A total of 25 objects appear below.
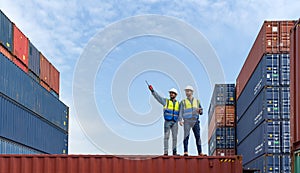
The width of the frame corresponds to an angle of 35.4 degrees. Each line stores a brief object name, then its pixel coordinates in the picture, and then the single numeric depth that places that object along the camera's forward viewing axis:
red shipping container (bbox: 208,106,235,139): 51.44
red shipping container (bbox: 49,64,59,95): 46.25
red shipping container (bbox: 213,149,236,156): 49.75
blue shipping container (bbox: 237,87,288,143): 34.34
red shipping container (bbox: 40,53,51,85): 42.19
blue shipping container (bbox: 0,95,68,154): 30.48
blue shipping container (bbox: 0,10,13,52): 30.97
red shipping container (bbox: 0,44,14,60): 31.05
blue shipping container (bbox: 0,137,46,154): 29.20
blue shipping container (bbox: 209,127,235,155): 50.78
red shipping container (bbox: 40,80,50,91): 42.96
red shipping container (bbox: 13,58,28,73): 34.62
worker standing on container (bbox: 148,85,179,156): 10.52
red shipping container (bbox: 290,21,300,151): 13.62
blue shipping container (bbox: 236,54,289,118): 34.41
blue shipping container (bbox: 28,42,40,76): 38.66
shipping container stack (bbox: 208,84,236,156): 50.75
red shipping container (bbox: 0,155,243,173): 12.39
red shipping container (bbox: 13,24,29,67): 34.41
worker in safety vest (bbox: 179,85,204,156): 9.84
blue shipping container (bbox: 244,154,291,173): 32.75
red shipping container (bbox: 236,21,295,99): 34.47
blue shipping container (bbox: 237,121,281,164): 33.69
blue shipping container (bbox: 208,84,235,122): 51.28
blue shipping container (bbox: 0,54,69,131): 30.83
